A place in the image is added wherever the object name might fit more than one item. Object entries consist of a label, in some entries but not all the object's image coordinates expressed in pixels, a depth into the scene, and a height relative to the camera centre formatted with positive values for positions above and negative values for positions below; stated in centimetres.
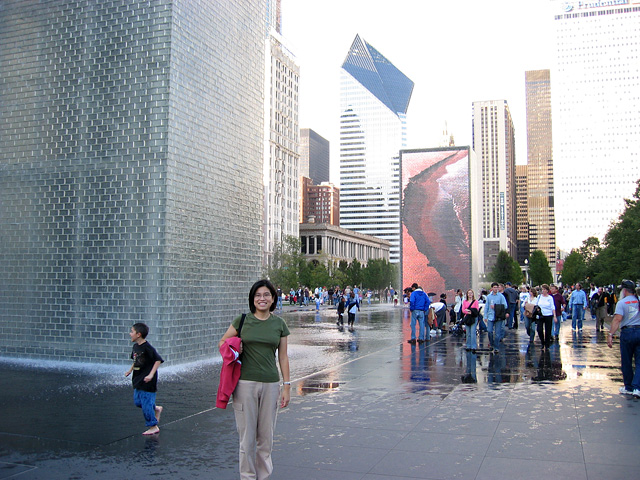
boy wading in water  667 -109
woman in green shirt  476 -85
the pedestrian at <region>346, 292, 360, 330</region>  2463 -109
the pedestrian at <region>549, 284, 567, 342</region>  1957 -66
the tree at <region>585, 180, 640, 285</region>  3412 +213
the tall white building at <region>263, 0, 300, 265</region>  11388 +2819
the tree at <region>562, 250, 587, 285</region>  8179 +203
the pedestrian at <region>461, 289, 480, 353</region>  1508 -98
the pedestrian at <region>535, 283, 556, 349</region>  1647 -93
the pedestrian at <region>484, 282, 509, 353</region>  1535 -92
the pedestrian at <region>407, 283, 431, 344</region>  1812 -77
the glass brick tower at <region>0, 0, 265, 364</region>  1187 +214
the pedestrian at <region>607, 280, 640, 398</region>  919 -76
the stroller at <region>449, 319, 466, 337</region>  2191 -180
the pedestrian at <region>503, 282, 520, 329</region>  2275 -80
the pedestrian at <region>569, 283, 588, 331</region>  2238 -93
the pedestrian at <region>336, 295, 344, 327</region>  2676 -136
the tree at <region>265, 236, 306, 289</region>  5746 +166
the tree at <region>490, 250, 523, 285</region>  12462 +248
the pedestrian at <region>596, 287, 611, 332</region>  2322 -110
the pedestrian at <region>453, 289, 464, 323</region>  2243 -94
